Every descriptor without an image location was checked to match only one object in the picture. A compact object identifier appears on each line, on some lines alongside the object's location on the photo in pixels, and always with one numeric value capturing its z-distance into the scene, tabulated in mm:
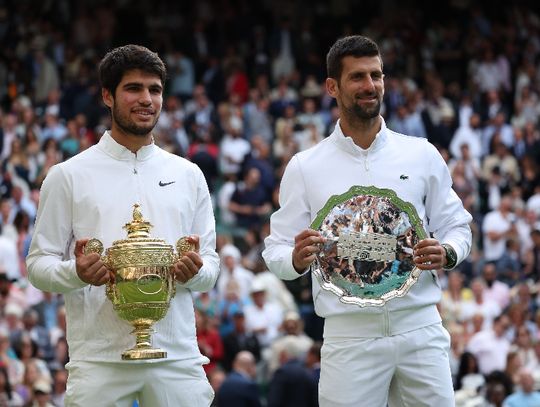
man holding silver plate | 7465
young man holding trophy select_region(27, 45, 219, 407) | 7070
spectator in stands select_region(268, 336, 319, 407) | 15078
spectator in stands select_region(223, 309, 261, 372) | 17547
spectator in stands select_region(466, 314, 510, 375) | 17922
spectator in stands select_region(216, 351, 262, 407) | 15148
